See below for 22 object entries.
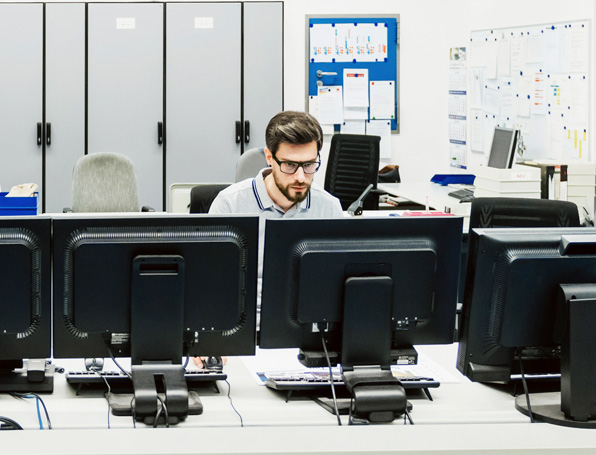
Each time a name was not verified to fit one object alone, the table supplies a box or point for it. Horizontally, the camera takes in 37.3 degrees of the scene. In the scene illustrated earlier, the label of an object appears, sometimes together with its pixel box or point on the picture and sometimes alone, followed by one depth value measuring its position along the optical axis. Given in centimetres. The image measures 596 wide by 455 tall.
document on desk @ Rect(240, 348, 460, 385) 216
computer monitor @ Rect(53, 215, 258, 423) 189
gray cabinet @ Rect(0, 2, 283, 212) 626
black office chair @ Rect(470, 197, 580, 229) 311
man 279
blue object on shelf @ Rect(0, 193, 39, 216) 377
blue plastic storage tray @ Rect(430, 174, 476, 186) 559
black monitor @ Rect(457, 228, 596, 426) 182
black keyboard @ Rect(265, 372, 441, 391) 200
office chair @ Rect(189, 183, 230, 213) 345
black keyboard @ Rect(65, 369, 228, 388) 201
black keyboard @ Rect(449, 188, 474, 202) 464
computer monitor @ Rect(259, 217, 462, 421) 194
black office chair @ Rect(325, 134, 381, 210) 529
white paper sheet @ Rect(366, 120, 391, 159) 693
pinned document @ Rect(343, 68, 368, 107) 683
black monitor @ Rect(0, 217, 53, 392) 185
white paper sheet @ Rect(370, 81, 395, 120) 687
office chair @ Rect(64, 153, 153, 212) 484
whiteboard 480
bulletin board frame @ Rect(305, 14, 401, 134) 677
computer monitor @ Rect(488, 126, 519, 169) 471
